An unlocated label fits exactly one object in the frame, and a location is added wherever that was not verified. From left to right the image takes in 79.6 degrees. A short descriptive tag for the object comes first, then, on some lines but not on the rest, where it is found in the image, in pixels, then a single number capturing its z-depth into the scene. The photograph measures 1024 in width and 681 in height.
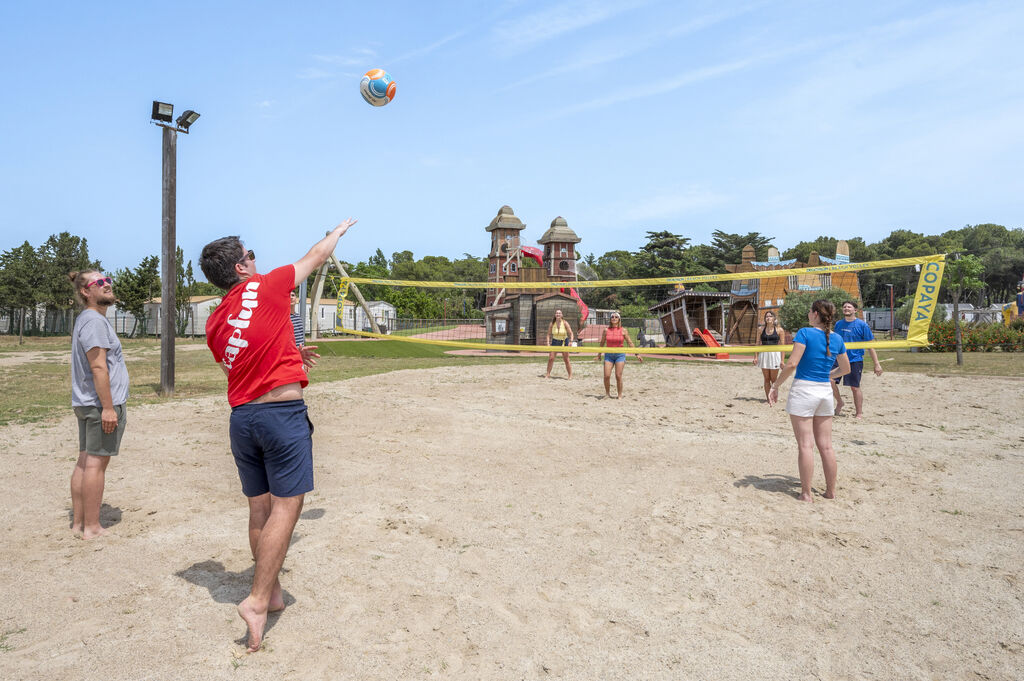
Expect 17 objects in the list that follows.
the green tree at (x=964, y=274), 19.55
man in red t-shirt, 2.75
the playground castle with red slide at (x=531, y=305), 25.98
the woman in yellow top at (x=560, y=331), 13.19
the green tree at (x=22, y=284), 32.22
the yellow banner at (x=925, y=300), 7.16
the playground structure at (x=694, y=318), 22.77
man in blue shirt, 8.21
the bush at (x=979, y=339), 22.73
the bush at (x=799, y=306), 28.92
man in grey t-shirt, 3.93
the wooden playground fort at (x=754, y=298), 21.81
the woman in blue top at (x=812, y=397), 4.86
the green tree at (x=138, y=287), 36.62
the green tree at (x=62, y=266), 34.00
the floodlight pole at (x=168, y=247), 10.57
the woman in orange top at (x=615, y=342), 10.57
